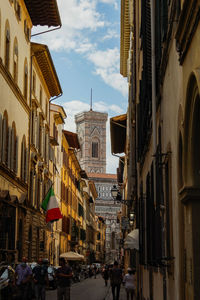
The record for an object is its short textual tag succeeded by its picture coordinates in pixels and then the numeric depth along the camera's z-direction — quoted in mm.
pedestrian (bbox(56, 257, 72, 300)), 17328
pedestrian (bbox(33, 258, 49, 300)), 17797
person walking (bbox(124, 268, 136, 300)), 20938
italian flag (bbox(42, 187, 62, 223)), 28205
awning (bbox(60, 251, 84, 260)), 44300
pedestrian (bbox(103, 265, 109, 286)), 47750
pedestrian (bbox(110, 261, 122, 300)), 24059
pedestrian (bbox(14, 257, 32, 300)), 16062
